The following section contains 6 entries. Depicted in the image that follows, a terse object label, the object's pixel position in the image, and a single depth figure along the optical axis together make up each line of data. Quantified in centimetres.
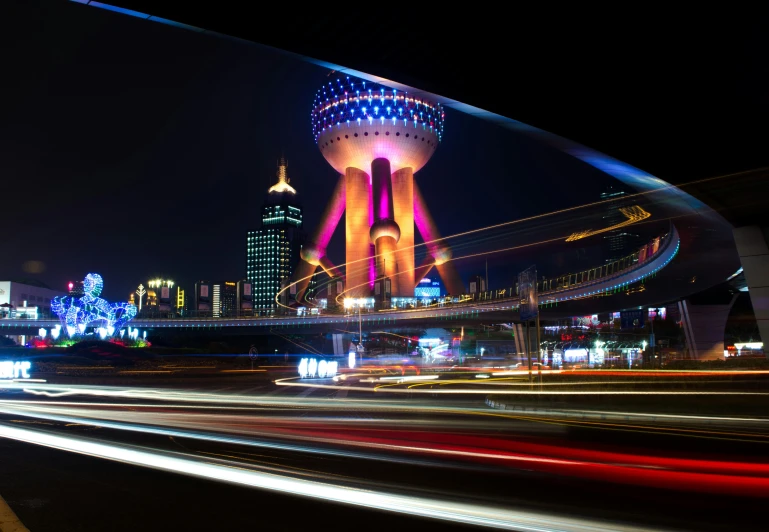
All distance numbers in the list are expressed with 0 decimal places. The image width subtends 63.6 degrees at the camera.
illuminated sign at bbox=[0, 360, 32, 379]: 3641
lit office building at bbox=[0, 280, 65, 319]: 12151
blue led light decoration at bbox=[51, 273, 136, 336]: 6788
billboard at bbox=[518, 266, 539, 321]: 2005
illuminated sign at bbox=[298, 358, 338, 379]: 3445
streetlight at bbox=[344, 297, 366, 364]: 8397
